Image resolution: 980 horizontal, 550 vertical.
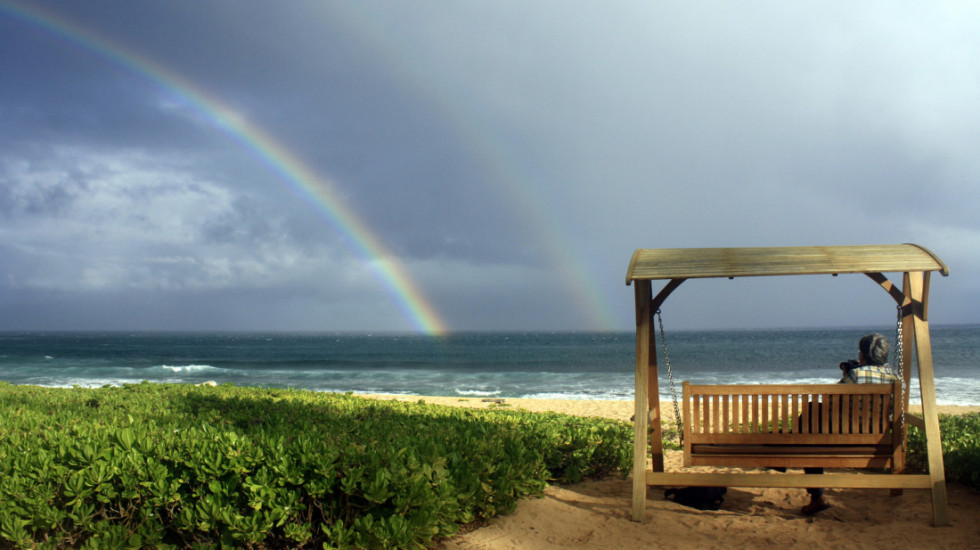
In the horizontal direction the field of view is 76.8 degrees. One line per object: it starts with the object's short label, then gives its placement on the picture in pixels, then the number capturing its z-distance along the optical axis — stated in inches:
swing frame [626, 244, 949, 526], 200.1
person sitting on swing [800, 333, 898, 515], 222.5
